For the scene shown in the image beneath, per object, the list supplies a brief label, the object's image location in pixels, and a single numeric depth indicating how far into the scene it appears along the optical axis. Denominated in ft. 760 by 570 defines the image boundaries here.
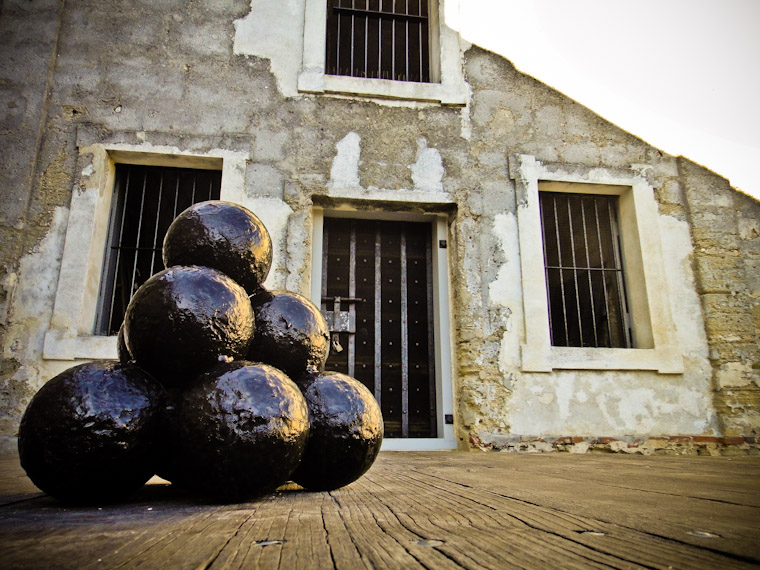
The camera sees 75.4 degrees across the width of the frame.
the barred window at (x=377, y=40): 19.10
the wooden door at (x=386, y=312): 16.25
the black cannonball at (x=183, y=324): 4.92
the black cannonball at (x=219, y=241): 5.83
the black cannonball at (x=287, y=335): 5.90
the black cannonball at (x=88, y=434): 4.40
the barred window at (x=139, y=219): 15.76
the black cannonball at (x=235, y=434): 4.50
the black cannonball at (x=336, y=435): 5.41
